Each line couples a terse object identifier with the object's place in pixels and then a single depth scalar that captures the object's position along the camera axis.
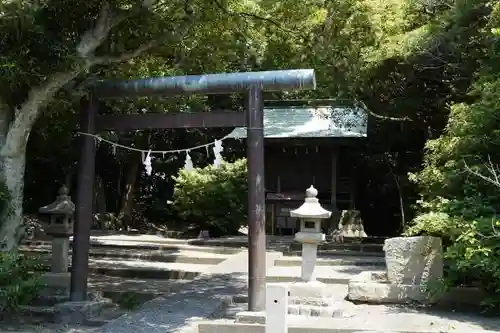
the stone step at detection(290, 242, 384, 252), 18.56
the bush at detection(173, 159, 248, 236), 22.36
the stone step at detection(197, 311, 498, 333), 7.83
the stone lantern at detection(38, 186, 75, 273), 11.73
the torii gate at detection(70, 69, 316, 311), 8.73
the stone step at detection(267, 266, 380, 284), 12.04
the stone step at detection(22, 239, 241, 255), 18.23
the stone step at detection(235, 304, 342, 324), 8.86
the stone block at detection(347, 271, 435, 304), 9.70
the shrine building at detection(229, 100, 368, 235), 21.80
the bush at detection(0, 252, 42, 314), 7.91
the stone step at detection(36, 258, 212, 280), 14.03
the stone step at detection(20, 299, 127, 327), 9.24
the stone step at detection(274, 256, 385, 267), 15.02
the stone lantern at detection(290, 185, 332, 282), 9.29
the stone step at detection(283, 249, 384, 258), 17.25
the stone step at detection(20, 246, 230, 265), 16.56
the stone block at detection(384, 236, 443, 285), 9.71
